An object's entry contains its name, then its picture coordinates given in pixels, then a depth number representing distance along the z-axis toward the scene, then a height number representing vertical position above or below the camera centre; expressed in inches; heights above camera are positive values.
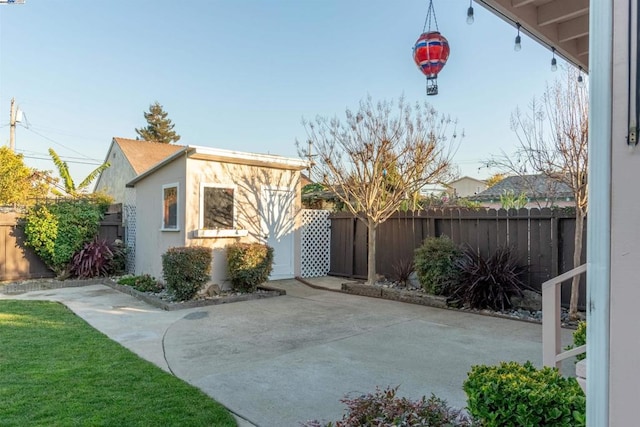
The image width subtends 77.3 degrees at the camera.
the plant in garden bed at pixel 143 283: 355.3 -67.5
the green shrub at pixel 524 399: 77.2 -37.2
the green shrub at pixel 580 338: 119.5 -37.4
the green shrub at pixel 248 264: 332.2 -44.3
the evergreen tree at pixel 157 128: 1488.7 +312.7
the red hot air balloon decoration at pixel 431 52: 162.7 +66.1
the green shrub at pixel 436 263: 302.8 -38.2
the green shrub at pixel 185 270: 300.8 -45.1
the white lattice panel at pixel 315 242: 440.8 -33.9
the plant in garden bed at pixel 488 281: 277.3 -47.6
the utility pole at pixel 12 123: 860.0 +186.8
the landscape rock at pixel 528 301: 275.3 -60.5
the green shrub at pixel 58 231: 403.5 -21.7
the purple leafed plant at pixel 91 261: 415.8 -53.0
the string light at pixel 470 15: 121.7 +61.7
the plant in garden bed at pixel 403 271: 359.9 -52.9
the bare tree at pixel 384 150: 346.6 +55.3
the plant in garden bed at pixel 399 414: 91.8 -47.8
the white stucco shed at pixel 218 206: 348.5 +5.4
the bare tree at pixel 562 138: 232.8 +47.6
